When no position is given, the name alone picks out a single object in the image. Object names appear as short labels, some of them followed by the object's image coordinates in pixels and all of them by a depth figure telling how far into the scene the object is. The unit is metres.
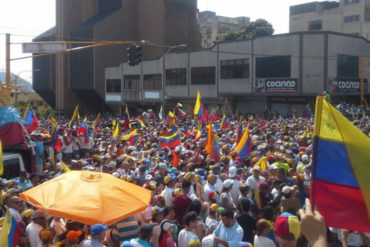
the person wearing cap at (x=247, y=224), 6.18
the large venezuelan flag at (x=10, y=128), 10.16
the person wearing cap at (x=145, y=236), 5.04
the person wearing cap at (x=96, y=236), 4.99
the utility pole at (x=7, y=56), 13.86
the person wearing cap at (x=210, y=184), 7.89
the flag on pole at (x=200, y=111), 18.97
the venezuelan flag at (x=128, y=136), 15.83
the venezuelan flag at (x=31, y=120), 15.23
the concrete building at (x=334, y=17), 57.31
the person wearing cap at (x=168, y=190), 7.32
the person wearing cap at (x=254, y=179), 8.31
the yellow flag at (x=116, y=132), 16.49
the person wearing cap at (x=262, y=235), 5.38
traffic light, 16.88
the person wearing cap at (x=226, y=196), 6.87
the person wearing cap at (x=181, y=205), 6.61
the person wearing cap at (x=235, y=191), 7.96
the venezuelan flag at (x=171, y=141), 13.94
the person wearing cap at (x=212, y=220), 6.17
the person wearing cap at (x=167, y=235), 5.53
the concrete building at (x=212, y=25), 90.57
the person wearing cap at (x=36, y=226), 5.52
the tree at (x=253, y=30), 61.81
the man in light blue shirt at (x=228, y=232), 5.53
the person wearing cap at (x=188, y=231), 5.52
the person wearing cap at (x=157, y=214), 6.32
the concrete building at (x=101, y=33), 54.03
